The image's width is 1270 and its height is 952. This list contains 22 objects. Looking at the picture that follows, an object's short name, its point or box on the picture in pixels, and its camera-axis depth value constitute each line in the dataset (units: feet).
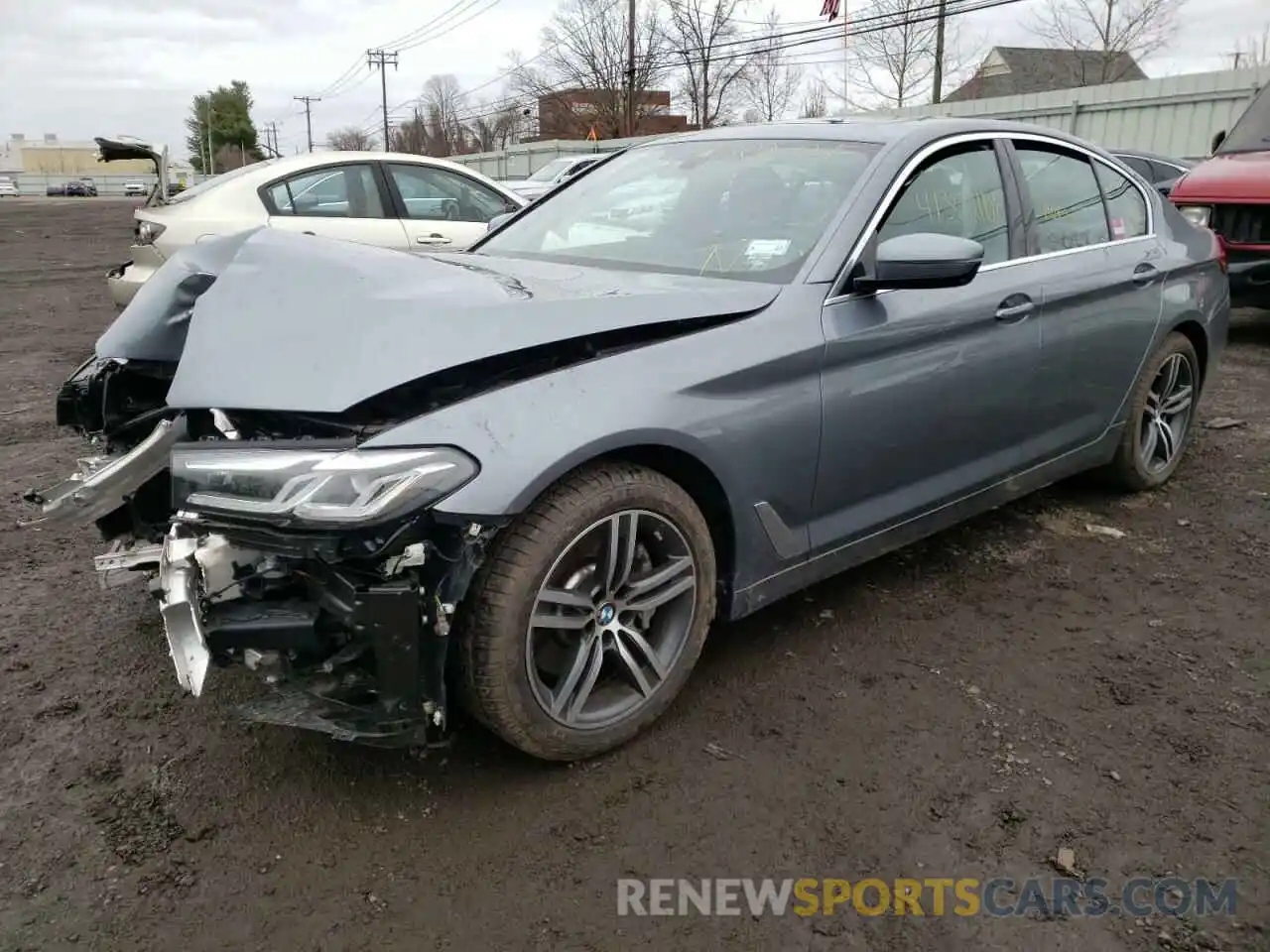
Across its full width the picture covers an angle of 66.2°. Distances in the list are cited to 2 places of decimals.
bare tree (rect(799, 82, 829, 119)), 143.64
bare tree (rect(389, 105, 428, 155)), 240.12
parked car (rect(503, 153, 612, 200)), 46.68
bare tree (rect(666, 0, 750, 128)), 124.47
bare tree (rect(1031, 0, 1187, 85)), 115.14
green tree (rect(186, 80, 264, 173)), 311.68
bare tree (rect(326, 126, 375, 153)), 284.82
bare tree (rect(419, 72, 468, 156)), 226.17
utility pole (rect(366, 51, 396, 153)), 240.73
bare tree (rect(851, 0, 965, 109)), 111.55
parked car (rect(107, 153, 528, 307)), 22.62
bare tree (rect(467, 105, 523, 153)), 186.91
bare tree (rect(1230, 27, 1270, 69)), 113.15
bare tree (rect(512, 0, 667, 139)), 123.65
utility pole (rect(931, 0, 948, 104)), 105.70
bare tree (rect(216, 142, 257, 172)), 303.48
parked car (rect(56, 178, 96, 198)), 232.94
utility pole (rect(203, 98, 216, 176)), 301.92
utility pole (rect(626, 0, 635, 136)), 112.16
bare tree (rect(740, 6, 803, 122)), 131.34
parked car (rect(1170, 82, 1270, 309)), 23.63
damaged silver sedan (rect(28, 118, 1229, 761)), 6.95
